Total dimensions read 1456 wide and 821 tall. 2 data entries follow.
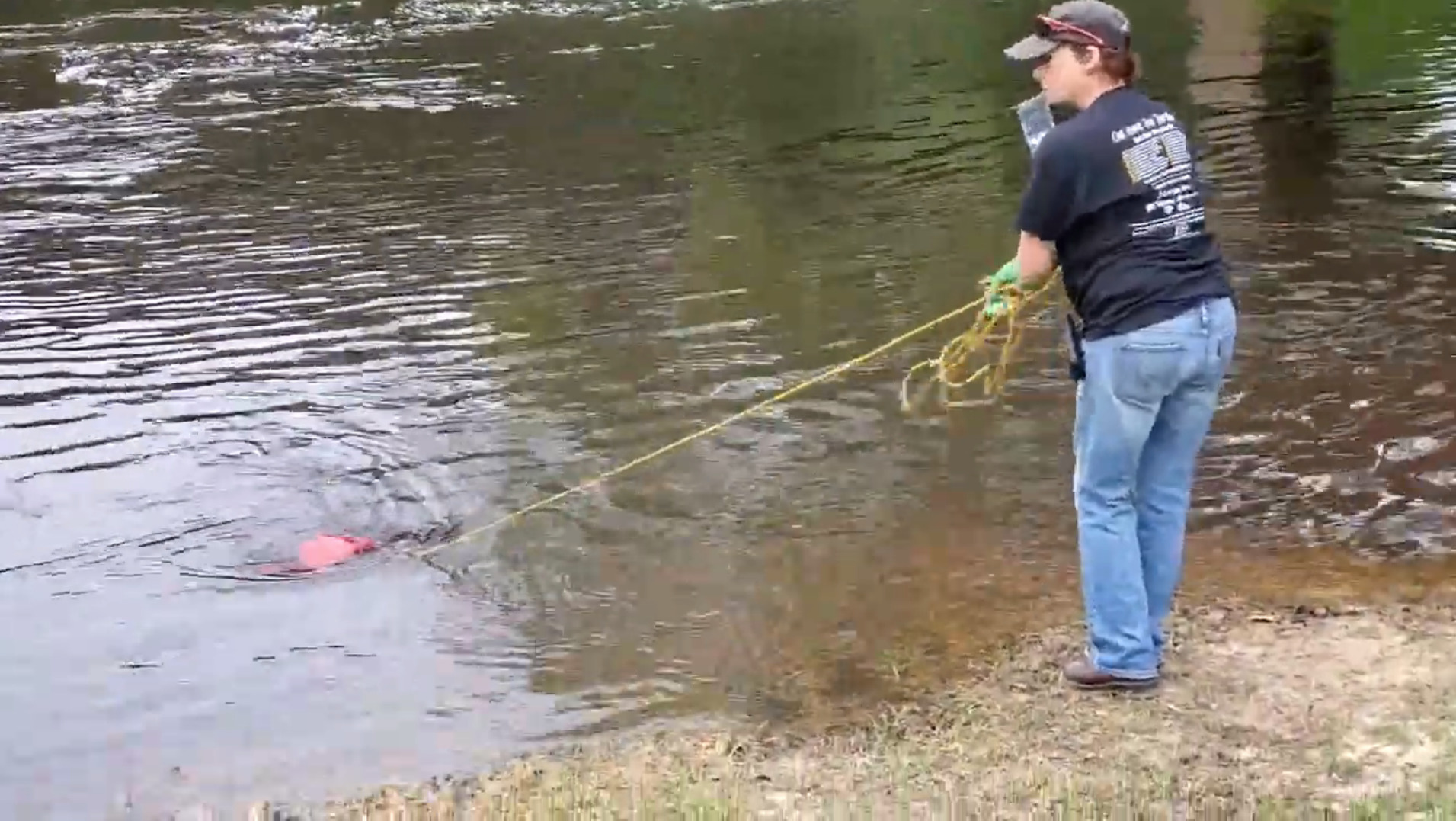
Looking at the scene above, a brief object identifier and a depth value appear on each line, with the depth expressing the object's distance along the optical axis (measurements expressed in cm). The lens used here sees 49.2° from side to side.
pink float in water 636
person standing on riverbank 432
